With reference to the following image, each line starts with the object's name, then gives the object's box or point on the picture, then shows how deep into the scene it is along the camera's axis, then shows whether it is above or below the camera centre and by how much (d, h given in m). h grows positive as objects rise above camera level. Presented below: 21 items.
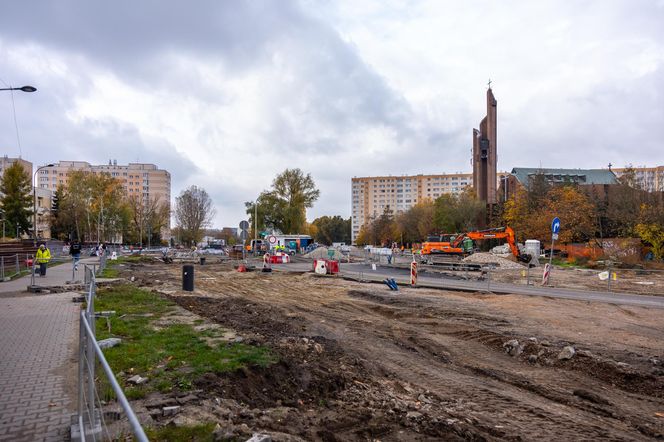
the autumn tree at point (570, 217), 48.44 +1.68
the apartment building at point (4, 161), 118.48 +20.24
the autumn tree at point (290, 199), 79.50 +6.23
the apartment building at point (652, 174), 59.69 +15.68
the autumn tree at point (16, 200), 61.34 +4.94
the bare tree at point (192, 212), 78.62 +3.91
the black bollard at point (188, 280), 17.16 -1.85
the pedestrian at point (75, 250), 25.51 -1.00
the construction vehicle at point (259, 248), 59.03 -2.16
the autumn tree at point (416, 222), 85.50 +2.01
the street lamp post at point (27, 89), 15.95 +5.36
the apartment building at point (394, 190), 164.38 +16.61
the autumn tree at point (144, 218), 84.06 +3.11
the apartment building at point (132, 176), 132.88 +18.19
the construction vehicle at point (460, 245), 37.81 -1.32
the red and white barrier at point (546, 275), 21.06 -2.12
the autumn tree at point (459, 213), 69.38 +3.20
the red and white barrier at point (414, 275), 21.00 -2.07
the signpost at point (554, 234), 19.31 -0.11
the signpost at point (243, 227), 23.81 +0.34
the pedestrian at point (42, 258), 22.20 -1.22
